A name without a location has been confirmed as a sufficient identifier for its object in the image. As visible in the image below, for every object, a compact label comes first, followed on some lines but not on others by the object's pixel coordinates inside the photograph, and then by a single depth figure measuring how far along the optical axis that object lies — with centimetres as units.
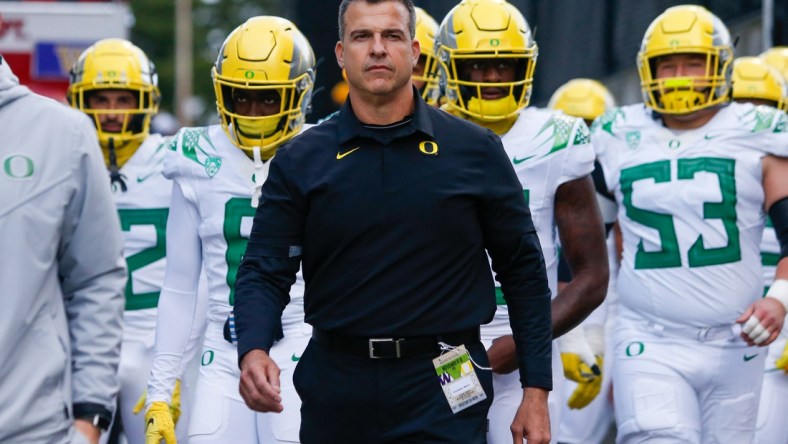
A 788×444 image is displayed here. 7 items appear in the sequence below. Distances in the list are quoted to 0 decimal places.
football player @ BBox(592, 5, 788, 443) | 1308
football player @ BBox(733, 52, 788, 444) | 1462
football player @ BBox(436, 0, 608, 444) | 1121
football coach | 884
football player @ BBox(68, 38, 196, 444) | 1482
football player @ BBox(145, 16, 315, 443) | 1131
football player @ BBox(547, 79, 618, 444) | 1358
